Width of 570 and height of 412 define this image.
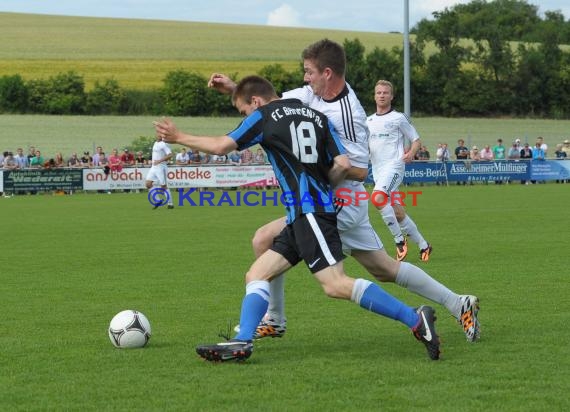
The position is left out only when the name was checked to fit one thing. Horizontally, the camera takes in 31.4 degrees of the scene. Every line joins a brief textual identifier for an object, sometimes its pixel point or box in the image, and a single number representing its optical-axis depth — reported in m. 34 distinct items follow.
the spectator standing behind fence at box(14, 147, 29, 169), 39.12
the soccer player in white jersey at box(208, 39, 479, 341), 7.04
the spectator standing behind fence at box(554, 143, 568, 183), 43.56
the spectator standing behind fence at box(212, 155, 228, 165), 39.62
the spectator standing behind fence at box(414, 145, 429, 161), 44.59
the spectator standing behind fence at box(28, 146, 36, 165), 40.19
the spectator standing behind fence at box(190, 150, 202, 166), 40.47
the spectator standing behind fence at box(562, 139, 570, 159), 44.38
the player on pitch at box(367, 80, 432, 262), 13.75
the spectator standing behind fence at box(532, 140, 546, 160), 43.75
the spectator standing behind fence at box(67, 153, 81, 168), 40.41
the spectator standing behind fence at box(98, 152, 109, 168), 39.41
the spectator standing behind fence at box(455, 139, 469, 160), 44.31
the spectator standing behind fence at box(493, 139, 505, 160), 44.00
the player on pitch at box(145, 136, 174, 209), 27.88
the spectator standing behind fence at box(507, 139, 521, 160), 44.44
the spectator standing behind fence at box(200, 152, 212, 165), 40.09
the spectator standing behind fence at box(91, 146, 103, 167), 39.50
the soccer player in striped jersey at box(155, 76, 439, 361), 6.73
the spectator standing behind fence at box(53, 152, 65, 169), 39.78
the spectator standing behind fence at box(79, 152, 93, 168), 40.22
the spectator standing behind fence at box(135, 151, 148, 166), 40.66
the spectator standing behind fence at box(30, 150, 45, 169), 39.97
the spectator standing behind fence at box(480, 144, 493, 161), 44.38
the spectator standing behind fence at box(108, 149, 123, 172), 38.47
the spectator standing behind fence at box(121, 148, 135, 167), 39.69
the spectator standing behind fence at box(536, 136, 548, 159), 44.01
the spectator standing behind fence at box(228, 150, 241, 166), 40.16
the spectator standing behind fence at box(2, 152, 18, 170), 38.56
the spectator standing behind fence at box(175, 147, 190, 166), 39.44
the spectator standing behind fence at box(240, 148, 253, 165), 40.60
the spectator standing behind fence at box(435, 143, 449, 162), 43.38
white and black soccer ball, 7.32
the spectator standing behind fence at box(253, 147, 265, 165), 39.91
